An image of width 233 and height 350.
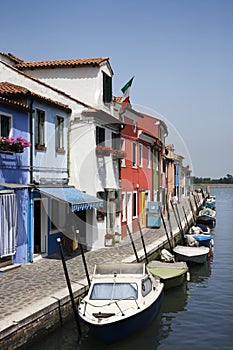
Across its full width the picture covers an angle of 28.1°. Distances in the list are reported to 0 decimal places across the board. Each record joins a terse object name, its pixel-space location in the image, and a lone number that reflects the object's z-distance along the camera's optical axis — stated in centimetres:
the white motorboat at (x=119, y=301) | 1147
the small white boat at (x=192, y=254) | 2316
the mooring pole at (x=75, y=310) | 1206
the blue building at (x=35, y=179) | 1570
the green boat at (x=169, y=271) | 1747
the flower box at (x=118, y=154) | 2357
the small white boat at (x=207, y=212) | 4722
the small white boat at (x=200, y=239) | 2628
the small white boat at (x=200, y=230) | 3009
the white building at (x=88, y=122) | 2053
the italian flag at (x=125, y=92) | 2555
